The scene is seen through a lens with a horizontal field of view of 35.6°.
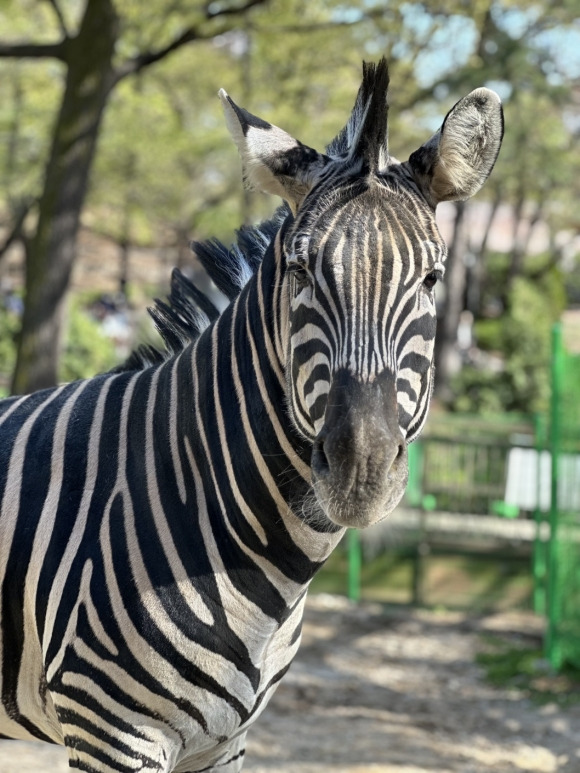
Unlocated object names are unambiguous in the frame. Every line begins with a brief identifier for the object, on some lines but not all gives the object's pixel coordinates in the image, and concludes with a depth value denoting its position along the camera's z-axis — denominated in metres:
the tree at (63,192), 8.26
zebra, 2.20
